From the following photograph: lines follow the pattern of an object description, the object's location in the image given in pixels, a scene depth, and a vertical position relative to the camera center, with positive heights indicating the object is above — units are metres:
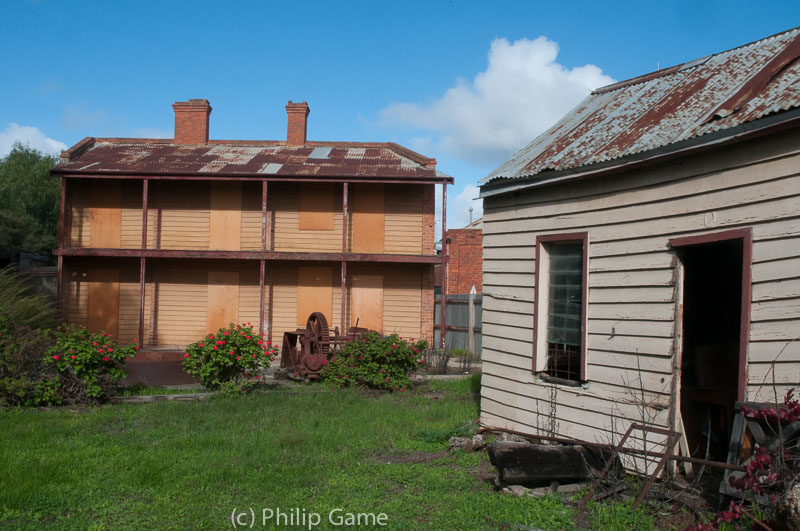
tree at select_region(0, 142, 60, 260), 33.66 +4.29
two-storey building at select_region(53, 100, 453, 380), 20.11 +1.02
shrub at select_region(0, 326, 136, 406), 9.60 -1.38
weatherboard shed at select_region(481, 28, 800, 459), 5.24 +0.36
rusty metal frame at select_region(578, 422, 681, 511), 5.09 -1.35
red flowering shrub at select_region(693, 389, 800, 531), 4.25 -1.17
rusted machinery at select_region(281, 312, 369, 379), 13.13 -1.33
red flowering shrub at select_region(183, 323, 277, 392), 10.92 -1.31
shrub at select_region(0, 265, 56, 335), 13.70 -0.70
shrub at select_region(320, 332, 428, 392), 11.88 -1.47
